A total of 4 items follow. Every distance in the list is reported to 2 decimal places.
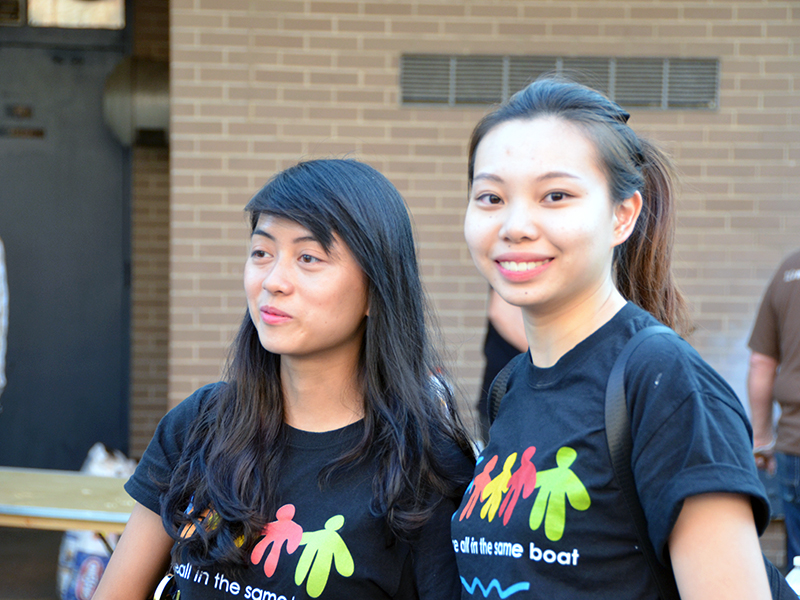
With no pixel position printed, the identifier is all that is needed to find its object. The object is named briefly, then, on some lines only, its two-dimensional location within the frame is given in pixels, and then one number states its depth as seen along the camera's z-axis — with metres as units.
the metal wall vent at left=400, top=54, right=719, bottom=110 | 4.34
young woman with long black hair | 1.42
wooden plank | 2.86
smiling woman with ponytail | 0.97
